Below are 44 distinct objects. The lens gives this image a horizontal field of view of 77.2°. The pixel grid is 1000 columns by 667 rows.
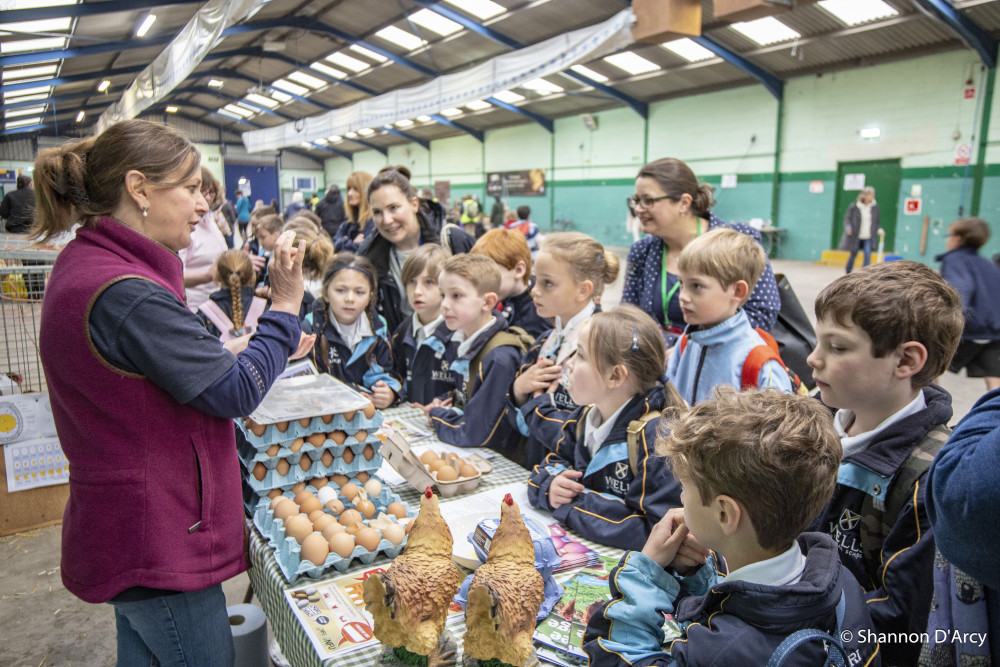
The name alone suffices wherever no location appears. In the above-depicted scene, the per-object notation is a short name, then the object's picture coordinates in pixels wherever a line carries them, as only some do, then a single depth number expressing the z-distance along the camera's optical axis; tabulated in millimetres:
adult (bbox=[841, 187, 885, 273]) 11555
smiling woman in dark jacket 3475
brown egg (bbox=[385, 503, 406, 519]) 1707
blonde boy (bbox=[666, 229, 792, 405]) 2148
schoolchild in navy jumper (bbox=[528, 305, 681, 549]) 1575
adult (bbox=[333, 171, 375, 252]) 4731
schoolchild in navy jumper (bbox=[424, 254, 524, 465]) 2385
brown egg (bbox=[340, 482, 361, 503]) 1779
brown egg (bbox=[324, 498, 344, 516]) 1676
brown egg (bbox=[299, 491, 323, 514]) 1653
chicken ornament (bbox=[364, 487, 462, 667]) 1076
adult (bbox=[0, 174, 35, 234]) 7773
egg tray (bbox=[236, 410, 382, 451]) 1738
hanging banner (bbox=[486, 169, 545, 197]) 20125
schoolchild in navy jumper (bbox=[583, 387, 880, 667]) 952
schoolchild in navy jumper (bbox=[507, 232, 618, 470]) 2227
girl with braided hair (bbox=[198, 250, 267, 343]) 3496
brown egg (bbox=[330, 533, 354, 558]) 1490
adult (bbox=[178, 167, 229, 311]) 4031
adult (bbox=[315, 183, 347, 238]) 7793
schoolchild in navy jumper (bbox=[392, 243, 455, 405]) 2883
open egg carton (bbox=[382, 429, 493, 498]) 1889
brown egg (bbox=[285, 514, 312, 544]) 1533
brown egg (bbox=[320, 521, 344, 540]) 1535
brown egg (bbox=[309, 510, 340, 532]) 1572
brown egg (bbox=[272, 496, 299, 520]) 1620
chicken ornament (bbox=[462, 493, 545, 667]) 1058
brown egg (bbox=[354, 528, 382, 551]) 1537
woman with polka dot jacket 2840
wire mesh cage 3217
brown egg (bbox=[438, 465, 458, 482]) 1898
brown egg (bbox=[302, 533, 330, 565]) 1471
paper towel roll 1897
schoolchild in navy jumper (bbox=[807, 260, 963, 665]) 1158
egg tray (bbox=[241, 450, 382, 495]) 1777
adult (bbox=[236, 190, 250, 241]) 14475
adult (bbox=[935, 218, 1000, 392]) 4465
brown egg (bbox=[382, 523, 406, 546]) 1570
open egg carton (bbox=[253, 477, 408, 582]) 1476
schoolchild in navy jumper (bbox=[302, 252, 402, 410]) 3113
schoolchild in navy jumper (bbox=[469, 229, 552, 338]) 3135
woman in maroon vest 1234
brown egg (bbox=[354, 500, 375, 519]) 1706
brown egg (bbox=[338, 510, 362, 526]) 1597
